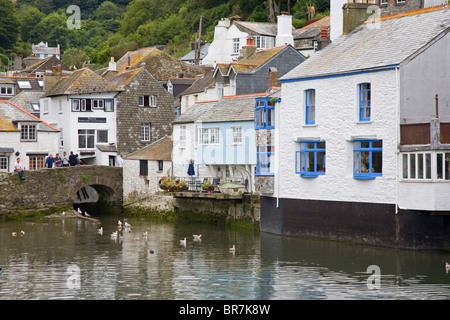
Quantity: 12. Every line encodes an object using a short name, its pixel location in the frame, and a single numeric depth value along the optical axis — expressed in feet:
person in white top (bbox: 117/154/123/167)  215.04
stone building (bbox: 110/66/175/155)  221.87
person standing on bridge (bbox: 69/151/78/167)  200.65
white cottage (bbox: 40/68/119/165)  219.82
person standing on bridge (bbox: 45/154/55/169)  198.49
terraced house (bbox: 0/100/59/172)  202.69
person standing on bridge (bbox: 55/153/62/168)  202.80
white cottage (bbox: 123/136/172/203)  188.44
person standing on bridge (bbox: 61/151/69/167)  204.64
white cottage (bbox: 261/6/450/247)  113.80
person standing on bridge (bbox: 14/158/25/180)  185.06
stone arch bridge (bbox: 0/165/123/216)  183.42
